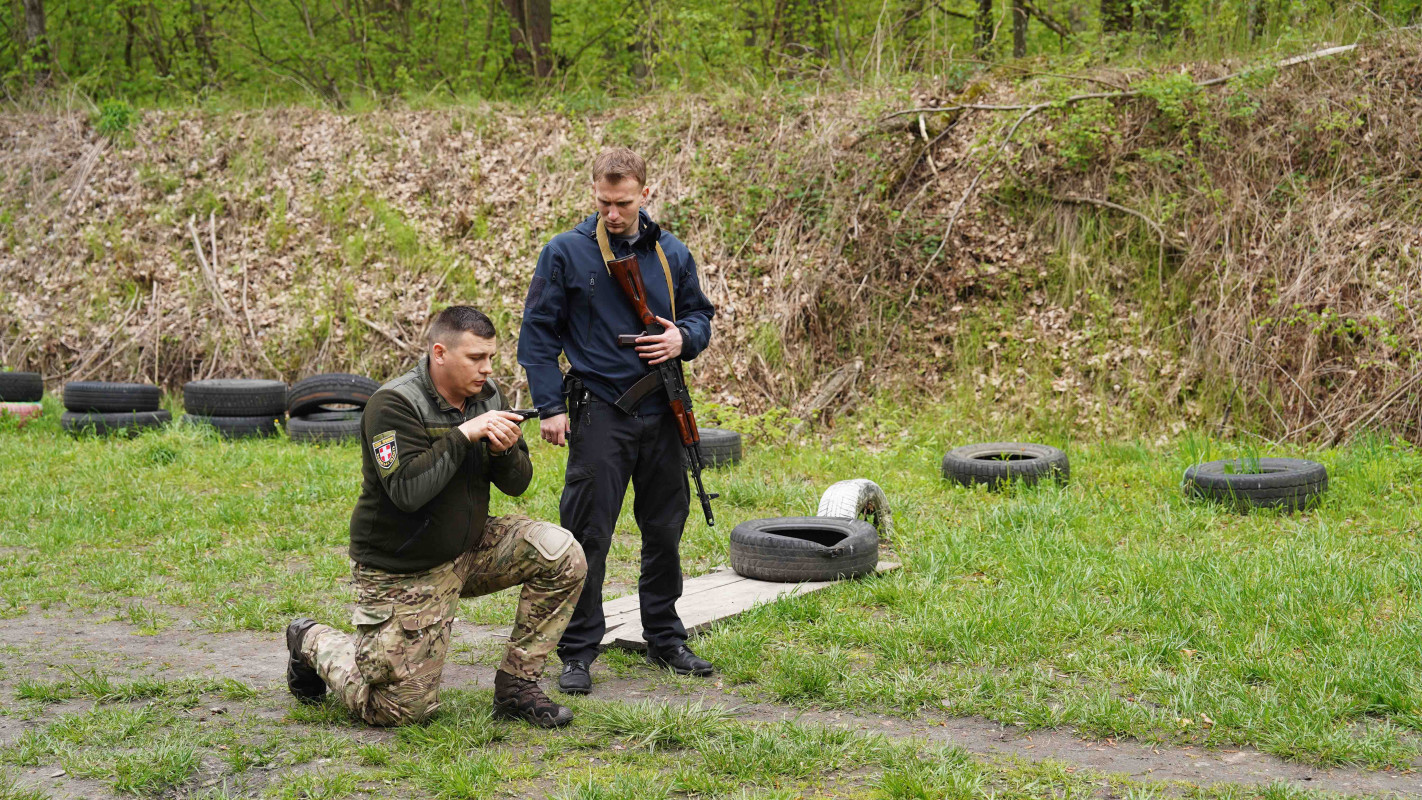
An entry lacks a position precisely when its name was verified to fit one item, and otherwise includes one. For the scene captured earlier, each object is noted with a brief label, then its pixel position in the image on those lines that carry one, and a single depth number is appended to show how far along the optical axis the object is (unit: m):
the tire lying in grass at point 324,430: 10.73
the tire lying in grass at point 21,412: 11.69
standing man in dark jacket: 4.62
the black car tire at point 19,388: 12.07
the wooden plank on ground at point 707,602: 5.31
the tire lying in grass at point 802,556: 6.12
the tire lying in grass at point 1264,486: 7.46
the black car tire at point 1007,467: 8.41
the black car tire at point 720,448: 9.47
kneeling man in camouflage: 4.04
